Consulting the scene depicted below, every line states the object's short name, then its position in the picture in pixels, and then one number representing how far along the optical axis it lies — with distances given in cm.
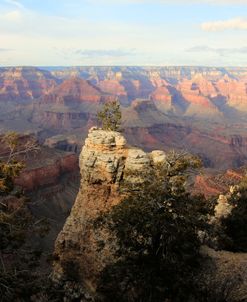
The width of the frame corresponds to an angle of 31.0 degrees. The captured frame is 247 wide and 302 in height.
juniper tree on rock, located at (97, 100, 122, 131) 4431
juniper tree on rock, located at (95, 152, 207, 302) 2338
